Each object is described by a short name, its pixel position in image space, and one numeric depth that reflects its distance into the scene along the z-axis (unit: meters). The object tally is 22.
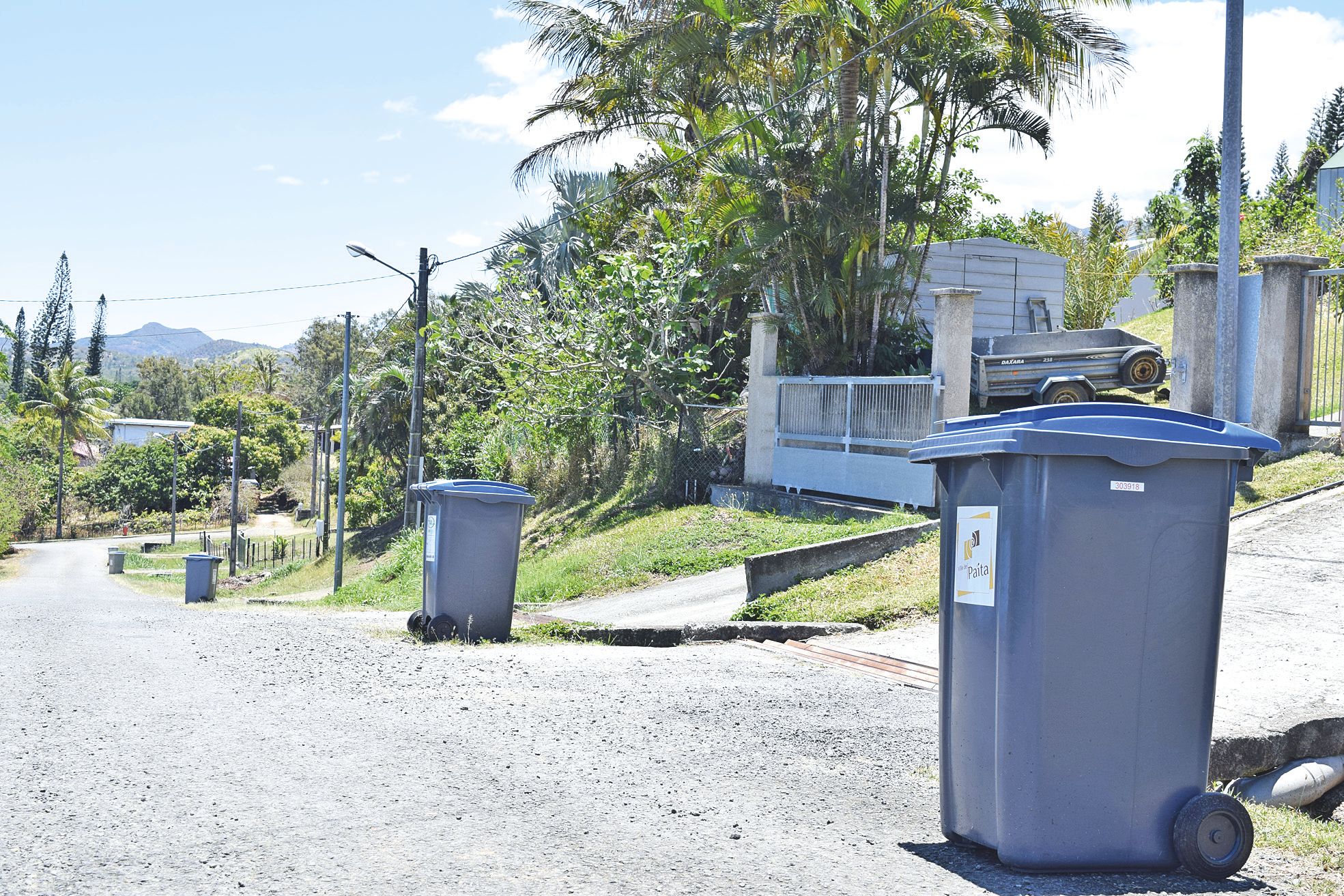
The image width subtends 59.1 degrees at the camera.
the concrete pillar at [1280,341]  13.01
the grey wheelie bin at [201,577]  26.19
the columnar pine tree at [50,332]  114.50
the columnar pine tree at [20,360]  115.38
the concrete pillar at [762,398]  18.62
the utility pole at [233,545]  44.38
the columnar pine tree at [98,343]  127.31
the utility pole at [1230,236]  10.30
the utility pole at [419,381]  24.52
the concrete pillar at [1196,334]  13.62
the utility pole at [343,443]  30.96
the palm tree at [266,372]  116.75
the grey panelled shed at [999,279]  22.56
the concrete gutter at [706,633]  10.23
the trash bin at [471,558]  10.57
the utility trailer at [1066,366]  17.55
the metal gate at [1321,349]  13.03
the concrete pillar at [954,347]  14.10
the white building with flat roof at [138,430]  104.19
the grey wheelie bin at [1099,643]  4.11
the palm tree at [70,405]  77.50
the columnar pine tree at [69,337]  116.81
